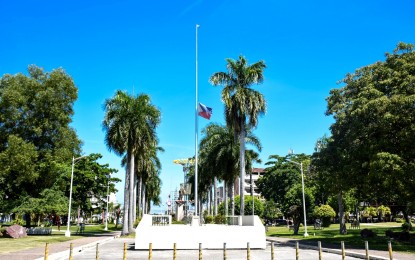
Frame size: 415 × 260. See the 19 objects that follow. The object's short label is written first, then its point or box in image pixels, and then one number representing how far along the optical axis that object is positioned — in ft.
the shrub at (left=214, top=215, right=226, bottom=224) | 149.38
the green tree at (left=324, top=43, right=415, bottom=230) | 76.33
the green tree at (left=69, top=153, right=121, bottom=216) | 156.46
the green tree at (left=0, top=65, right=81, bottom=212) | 130.62
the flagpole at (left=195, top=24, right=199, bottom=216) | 96.50
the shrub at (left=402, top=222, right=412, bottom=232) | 120.55
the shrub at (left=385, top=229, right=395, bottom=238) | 102.53
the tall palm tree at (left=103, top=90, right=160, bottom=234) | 131.34
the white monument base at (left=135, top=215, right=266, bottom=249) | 85.20
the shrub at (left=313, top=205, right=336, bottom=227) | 183.83
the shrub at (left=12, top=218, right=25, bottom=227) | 148.57
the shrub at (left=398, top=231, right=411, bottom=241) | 96.17
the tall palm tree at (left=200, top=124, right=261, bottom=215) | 148.15
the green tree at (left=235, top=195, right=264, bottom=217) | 293.33
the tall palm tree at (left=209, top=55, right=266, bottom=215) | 119.44
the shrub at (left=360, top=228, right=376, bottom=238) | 111.55
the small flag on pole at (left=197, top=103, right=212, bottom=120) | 102.68
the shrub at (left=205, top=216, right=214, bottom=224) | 168.61
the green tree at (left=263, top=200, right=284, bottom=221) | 283.38
